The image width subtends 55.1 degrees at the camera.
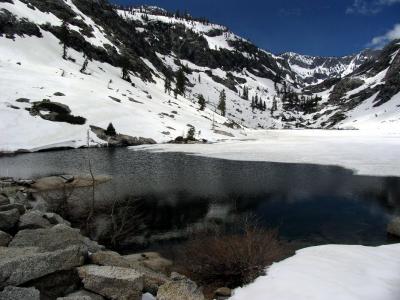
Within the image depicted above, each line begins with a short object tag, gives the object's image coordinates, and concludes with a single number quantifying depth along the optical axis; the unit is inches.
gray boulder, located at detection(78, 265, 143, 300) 413.4
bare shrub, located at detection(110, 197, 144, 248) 785.1
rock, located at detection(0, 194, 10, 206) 691.0
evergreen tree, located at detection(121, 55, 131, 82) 5497.0
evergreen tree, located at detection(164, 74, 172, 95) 6325.8
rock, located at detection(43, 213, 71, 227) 724.0
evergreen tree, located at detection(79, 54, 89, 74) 4868.6
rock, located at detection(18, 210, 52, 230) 599.8
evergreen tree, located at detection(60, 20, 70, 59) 5309.5
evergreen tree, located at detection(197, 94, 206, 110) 6223.4
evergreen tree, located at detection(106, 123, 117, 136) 3149.6
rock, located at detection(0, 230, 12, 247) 505.0
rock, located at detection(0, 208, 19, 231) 579.2
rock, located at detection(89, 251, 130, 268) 489.4
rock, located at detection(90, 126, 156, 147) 3053.6
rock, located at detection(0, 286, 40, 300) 344.8
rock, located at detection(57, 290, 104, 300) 384.6
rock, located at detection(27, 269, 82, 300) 396.2
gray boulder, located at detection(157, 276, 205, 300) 444.5
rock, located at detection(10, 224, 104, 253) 508.7
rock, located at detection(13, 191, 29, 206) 935.0
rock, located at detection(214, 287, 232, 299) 506.0
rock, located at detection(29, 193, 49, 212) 860.6
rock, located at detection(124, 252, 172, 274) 652.7
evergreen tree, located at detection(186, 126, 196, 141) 3531.0
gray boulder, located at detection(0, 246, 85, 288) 370.3
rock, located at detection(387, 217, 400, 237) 869.3
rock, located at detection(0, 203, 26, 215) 632.9
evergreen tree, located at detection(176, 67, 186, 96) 6747.5
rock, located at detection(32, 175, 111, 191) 1309.5
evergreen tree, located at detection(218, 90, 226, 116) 7523.6
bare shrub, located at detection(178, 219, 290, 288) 542.6
